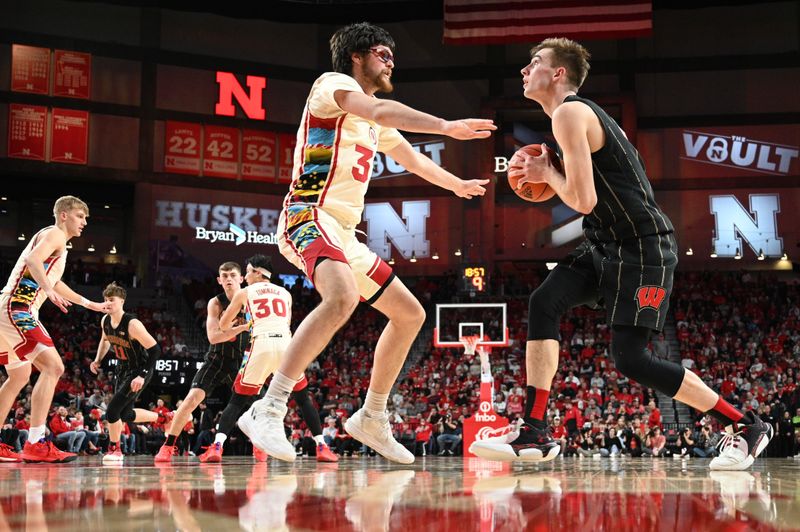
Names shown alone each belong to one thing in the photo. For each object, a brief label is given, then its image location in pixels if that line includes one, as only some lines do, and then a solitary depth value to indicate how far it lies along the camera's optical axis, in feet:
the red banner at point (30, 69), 86.84
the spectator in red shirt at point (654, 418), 55.36
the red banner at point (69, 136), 87.86
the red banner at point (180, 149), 93.40
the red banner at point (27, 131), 86.07
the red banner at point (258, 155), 95.81
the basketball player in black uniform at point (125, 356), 29.68
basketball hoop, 46.84
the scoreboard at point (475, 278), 85.66
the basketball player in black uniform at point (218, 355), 28.81
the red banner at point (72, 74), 88.28
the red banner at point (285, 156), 97.71
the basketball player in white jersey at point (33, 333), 22.95
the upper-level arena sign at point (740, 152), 89.97
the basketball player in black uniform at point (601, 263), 13.34
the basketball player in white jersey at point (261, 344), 26.37
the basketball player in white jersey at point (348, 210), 12.85
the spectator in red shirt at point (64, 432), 49.44
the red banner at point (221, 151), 94.58
